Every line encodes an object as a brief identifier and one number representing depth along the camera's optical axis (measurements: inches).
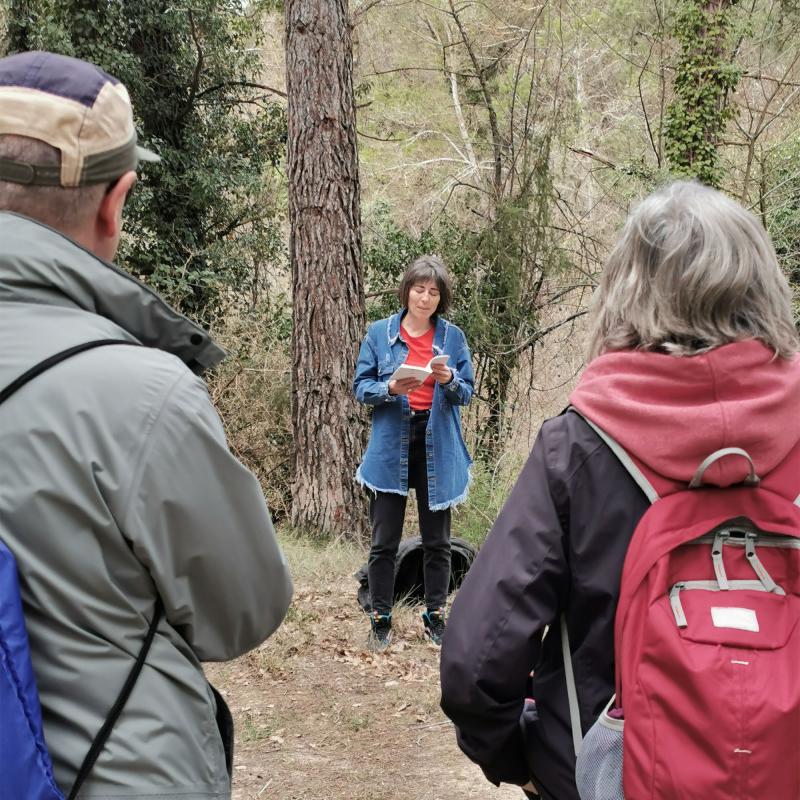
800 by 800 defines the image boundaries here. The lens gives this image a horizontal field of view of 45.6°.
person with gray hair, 66.8
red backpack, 61.6
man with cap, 56.5
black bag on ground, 249.8
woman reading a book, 216.1
